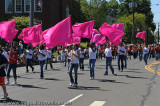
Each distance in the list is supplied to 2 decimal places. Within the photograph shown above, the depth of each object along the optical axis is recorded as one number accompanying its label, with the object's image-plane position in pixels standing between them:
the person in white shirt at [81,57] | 18.28
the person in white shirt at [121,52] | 16.45
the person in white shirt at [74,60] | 10.84
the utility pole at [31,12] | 23.21
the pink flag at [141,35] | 31.35
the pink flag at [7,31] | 15.00
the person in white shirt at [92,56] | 13.17
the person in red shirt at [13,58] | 11.44
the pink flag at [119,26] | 20.89
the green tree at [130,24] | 61.46
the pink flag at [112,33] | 17.73
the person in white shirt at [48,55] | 19.26
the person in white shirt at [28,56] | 17.14
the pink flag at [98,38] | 20.70
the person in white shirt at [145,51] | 22.62
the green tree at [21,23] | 31.77
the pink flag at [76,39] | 18.13
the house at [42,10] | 42.06
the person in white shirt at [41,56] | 13.83
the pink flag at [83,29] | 15.68
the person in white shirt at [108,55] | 14.89
